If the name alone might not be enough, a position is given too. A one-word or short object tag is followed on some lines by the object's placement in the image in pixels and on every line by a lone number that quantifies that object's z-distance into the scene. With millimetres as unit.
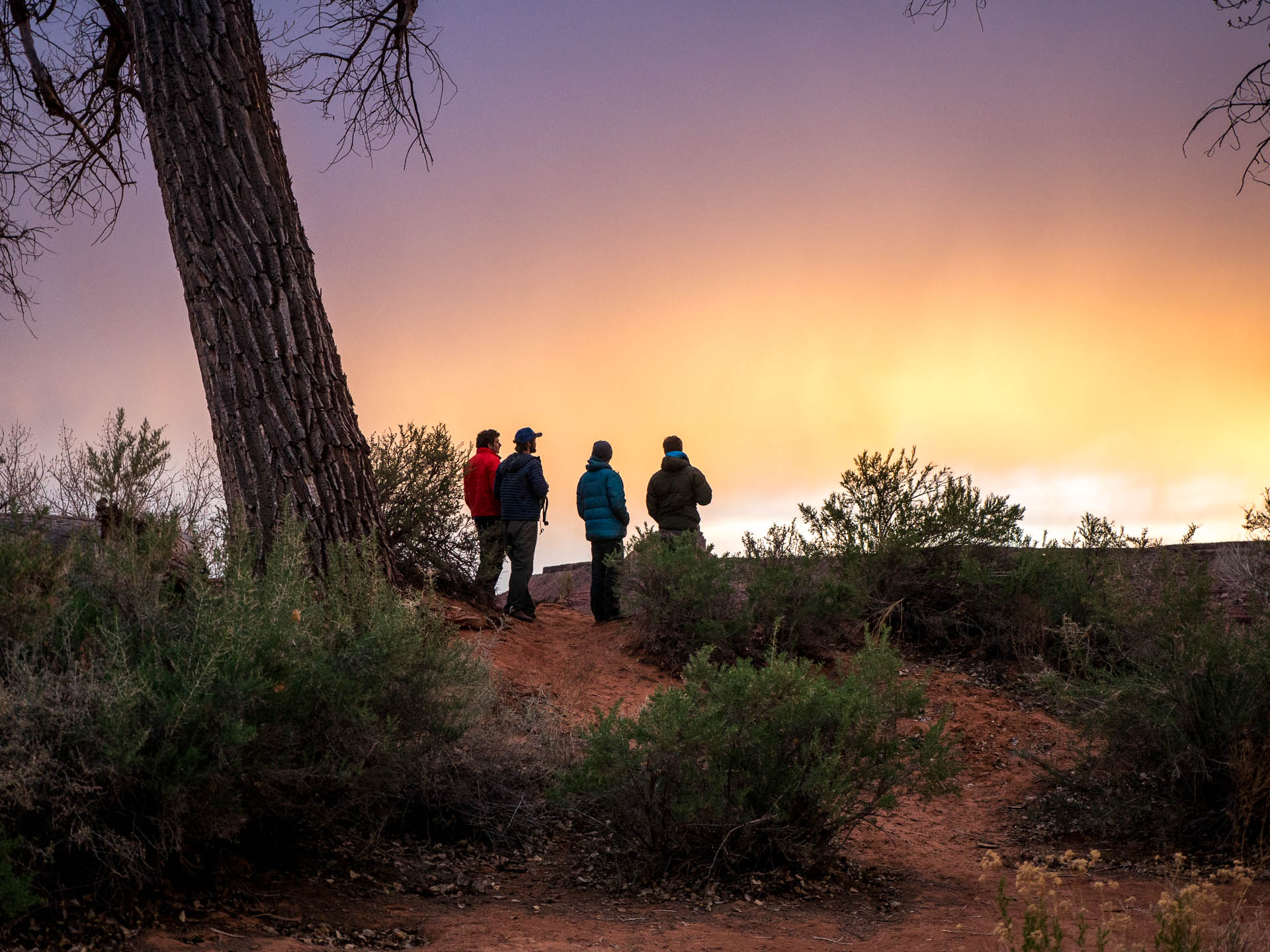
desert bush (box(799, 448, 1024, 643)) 11039
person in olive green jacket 12297
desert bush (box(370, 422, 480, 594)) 11531
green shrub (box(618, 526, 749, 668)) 10031
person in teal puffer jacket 11875
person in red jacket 11891
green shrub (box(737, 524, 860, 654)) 10172
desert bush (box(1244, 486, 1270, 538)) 9820
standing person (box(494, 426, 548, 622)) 11492
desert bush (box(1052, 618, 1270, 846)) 5793
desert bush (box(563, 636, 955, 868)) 5055
